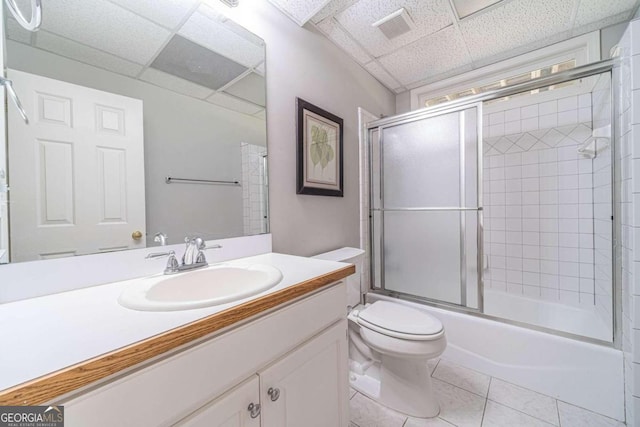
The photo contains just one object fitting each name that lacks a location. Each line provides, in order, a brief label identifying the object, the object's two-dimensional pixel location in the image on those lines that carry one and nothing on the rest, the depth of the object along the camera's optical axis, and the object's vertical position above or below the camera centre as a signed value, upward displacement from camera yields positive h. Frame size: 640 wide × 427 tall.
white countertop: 0.38 -0.23
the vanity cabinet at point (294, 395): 0.57 -0.51
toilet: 1.18 -0.76
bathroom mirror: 0.71 +0.31
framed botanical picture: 1.47 +0.40
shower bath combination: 1.61 +0.03
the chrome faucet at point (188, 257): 0.89 -0.17
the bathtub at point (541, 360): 1.21 -0.87
